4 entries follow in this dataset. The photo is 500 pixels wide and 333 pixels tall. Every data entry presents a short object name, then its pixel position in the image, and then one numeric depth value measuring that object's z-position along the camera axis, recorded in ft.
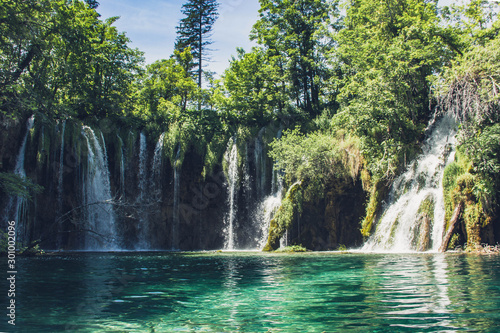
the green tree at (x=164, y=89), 111.55
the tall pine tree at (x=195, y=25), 153.99
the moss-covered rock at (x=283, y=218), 74.90
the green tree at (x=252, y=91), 108.27
